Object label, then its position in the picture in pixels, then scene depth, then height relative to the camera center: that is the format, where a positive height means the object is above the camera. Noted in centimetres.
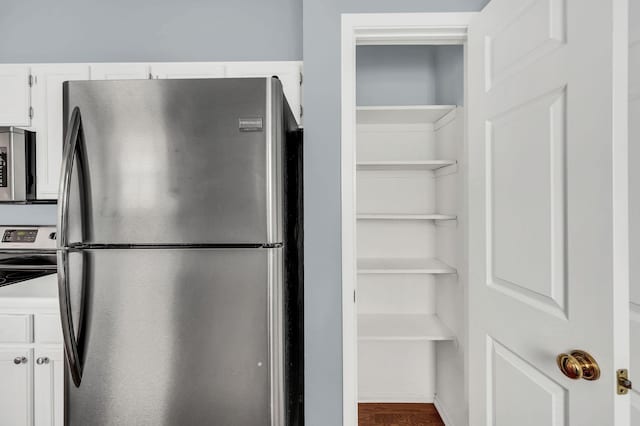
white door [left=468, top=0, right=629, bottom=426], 80 +0
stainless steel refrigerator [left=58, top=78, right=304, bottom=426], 122 -13
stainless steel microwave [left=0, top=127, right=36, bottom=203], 193 +24
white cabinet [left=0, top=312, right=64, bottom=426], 167 -73
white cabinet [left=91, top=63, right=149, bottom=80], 201 +74
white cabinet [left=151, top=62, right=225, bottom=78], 199 +73
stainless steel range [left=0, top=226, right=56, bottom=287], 214 -21
